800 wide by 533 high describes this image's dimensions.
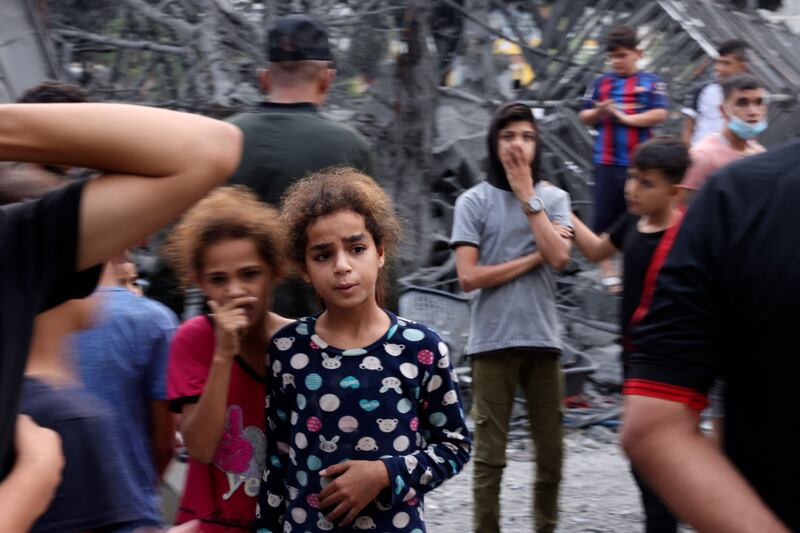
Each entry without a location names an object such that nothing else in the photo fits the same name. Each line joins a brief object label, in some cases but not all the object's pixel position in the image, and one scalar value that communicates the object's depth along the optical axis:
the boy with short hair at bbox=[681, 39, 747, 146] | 7.94
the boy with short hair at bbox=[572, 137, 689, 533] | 4.28
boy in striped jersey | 7.82
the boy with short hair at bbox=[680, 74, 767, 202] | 5.77
